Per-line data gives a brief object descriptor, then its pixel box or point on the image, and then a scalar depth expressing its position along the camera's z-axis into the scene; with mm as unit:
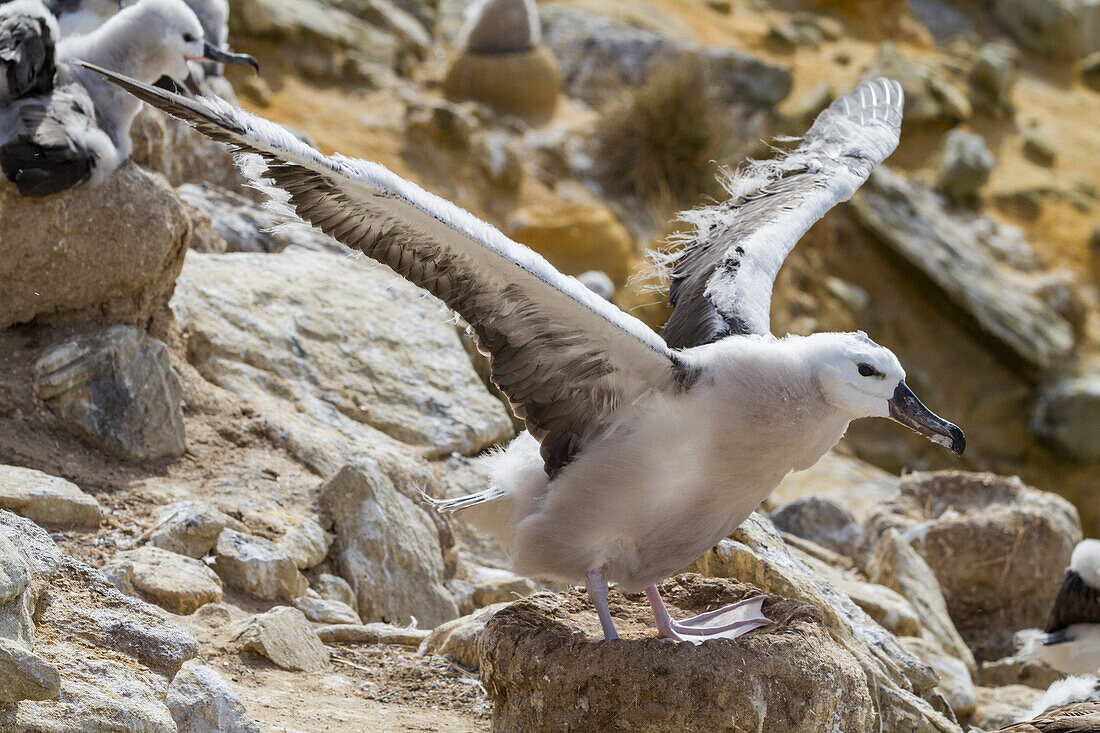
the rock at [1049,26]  25328
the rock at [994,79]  22344
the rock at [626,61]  18203
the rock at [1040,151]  21594
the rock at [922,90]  20844
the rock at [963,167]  19797
